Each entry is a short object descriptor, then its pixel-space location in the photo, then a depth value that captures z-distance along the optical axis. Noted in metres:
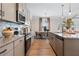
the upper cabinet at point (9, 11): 1.21
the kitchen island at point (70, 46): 1.22
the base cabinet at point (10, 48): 0.71
